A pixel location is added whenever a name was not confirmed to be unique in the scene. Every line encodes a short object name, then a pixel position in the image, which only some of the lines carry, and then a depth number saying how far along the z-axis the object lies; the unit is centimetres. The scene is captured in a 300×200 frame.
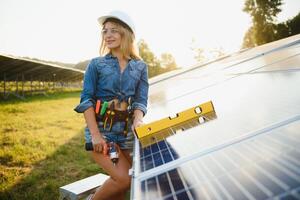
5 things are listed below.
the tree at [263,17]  4425
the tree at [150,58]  6900
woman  263
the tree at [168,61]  7590
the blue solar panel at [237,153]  116
